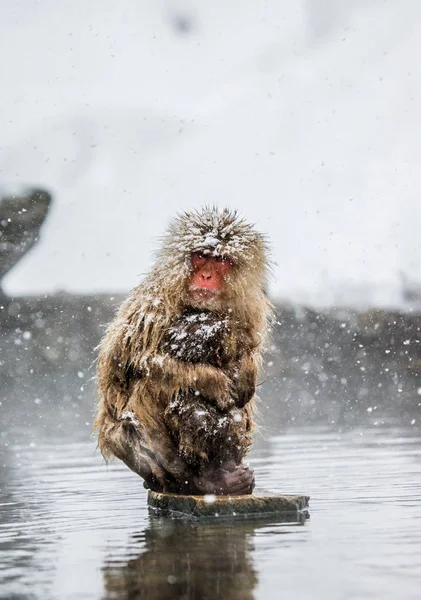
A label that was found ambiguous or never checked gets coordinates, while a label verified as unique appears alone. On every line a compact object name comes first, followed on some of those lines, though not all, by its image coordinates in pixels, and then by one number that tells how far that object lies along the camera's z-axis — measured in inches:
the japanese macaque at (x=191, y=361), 432.8
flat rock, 414.0
